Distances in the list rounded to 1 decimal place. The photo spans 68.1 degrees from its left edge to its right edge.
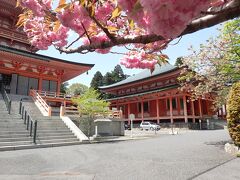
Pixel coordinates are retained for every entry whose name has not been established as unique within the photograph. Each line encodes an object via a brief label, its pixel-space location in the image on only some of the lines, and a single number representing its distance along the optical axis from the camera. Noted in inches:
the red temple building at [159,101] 1009.7
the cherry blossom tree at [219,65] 367.0
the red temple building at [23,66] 688.9
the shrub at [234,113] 290.7
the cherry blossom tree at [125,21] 37.9
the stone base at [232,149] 294.4
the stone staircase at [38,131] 394.1
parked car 982.5
